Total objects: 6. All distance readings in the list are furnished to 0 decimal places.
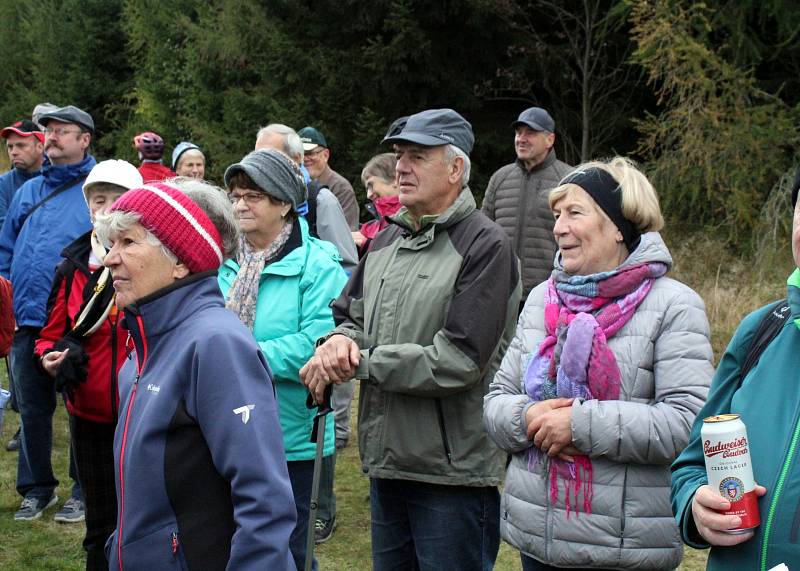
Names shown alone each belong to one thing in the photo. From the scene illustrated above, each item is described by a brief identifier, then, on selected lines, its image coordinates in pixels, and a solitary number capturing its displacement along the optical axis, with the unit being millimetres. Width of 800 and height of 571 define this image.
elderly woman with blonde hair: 2893
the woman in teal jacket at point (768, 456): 2137
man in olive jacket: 3473
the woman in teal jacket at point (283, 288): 3943
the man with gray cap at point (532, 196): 7438
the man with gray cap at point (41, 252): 5902
